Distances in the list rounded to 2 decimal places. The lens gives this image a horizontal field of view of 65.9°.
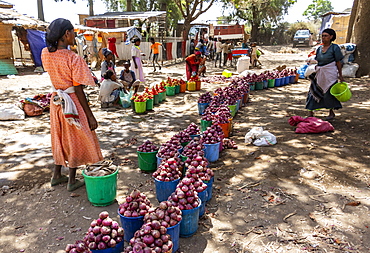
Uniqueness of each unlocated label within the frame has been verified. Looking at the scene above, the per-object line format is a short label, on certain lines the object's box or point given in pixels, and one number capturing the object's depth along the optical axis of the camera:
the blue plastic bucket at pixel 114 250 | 2.42
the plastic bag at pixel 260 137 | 5.50
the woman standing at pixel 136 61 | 10.59
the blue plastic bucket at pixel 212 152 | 4.69
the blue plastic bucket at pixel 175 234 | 2.61
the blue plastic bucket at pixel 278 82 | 12.02
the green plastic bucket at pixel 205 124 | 5.88
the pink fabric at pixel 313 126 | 5.94
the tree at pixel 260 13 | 39.44
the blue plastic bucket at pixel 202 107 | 7.64
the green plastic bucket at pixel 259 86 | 11.49
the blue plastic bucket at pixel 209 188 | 3.60
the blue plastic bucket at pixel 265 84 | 11.62
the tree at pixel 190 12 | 21.20
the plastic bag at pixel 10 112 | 7.49
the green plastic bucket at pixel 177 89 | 10.77
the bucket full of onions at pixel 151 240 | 2.25
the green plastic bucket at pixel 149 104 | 8.35
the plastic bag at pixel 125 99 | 8.81
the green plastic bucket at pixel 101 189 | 3.46
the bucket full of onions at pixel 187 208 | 2.92
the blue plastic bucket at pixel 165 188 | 3.49
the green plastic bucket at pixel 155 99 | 9.09
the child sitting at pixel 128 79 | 9.20
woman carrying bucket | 6.11
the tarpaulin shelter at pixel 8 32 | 15.10
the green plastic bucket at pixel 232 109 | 6.93
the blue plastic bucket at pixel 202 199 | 3.29
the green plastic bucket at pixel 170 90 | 10.47
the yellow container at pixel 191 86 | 11.28
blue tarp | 16.73
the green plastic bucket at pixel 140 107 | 8.03
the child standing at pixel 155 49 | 15.48
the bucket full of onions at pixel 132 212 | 2.80
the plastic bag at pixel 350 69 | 12.42
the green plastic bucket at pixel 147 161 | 4.42
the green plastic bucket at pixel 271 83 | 11.82
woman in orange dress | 3.38
